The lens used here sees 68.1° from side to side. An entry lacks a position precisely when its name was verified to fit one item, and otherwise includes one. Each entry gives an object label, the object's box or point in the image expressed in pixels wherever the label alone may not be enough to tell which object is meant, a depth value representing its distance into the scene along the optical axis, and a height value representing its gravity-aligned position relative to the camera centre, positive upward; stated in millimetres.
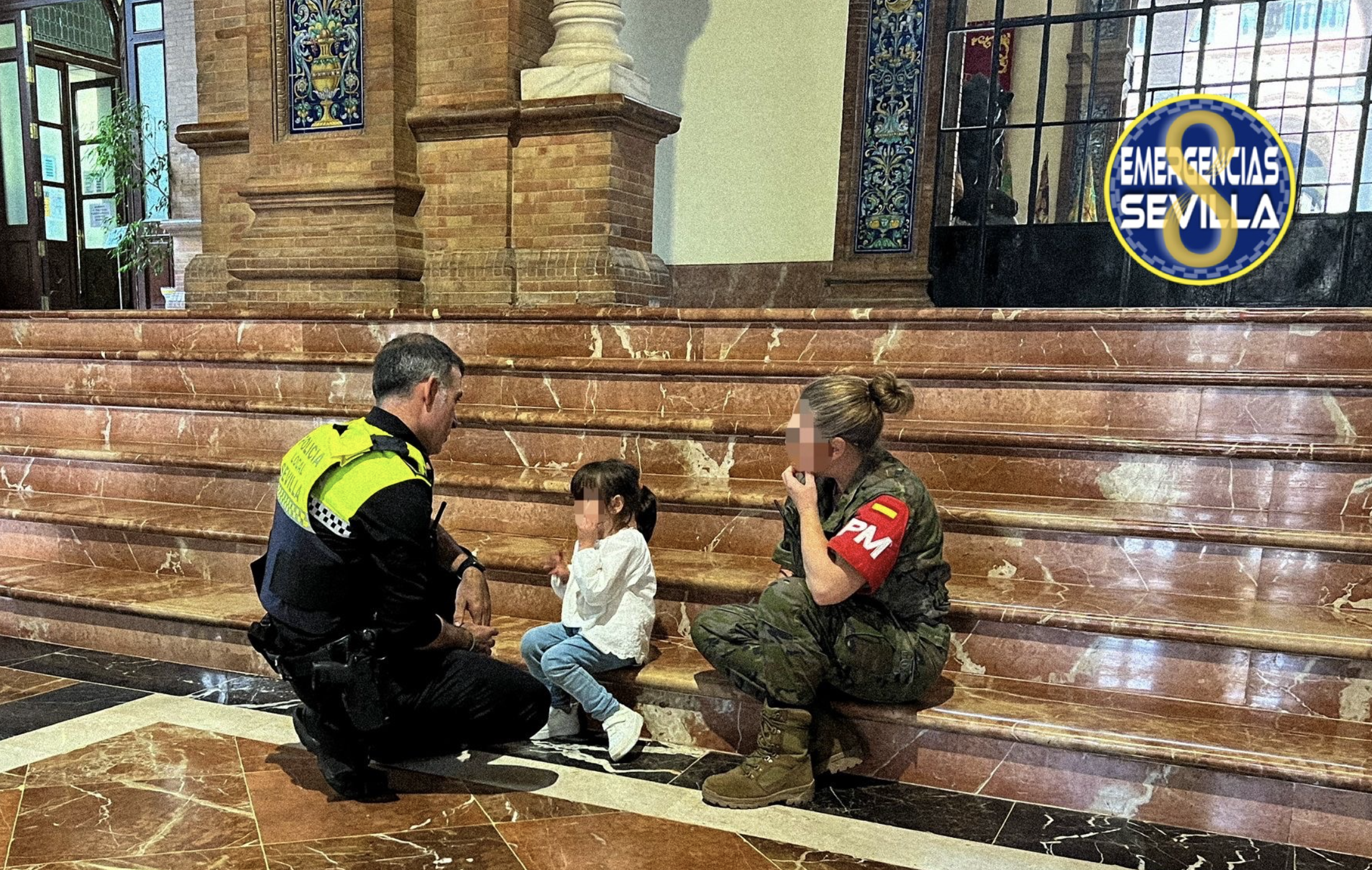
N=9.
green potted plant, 11180 +1205
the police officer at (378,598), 2619 -828
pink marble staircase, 2889 -745
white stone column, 6145 +1437
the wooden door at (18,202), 11516 +858
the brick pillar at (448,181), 6227 +690
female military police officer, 2703 -837
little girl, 3061 -970
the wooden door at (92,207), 12469 +877
